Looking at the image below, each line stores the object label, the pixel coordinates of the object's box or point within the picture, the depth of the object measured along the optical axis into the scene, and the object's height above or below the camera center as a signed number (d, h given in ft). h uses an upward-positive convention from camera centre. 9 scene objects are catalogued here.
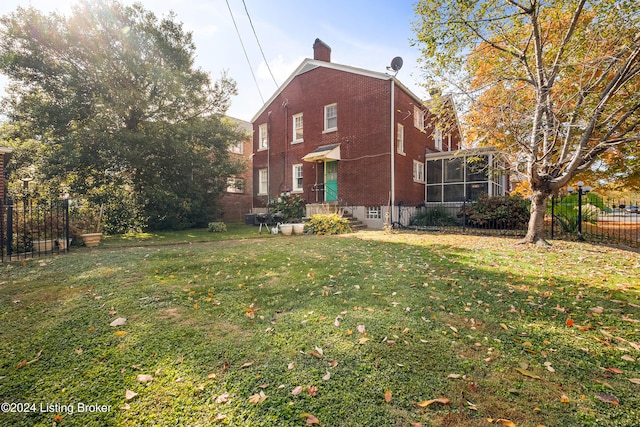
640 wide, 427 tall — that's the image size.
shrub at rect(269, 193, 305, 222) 52.11 +0.42
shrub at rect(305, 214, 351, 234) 40.78 -2.21
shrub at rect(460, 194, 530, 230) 39.93 -0.52
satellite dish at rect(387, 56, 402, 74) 47.47 +25.19
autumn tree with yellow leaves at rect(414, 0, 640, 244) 23.09 +14.19
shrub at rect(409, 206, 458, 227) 46.83 -1.43
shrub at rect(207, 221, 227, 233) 44.93 -2.86
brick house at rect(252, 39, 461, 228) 47.26 +13.65
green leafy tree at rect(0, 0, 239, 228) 39.06 +16.55
